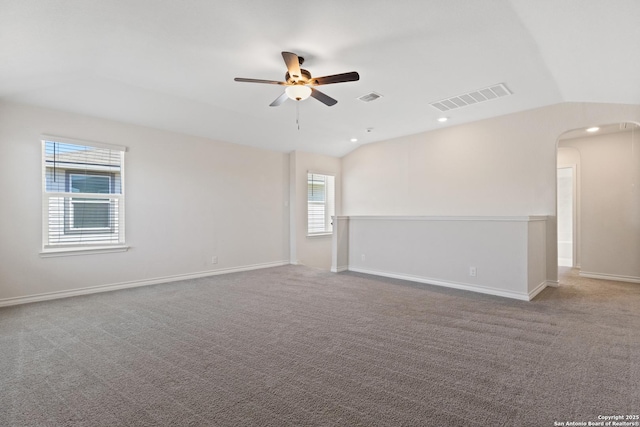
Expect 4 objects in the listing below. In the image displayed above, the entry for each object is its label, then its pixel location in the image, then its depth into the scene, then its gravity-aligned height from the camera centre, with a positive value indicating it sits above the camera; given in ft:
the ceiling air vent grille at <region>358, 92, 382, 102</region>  14.15 +5.52
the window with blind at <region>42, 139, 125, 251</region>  13.75 +0.90
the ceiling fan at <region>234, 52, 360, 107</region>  9.71 +4.44
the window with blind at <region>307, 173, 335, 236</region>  23.95 +0.94
